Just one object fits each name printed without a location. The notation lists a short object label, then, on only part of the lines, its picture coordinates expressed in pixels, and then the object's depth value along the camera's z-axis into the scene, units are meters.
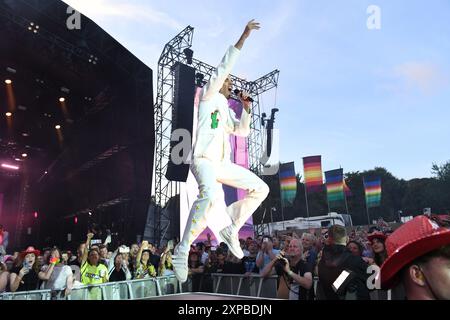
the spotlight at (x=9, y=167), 19.62
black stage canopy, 12.36
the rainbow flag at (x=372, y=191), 24.67
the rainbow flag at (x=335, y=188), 22.77
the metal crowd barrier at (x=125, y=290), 4.76
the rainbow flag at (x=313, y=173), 22.19
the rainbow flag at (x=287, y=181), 22.59
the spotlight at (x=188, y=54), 16.33
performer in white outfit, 4.09
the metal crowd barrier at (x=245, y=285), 4.96
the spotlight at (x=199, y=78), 17.31
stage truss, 16.38
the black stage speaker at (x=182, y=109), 14.07
